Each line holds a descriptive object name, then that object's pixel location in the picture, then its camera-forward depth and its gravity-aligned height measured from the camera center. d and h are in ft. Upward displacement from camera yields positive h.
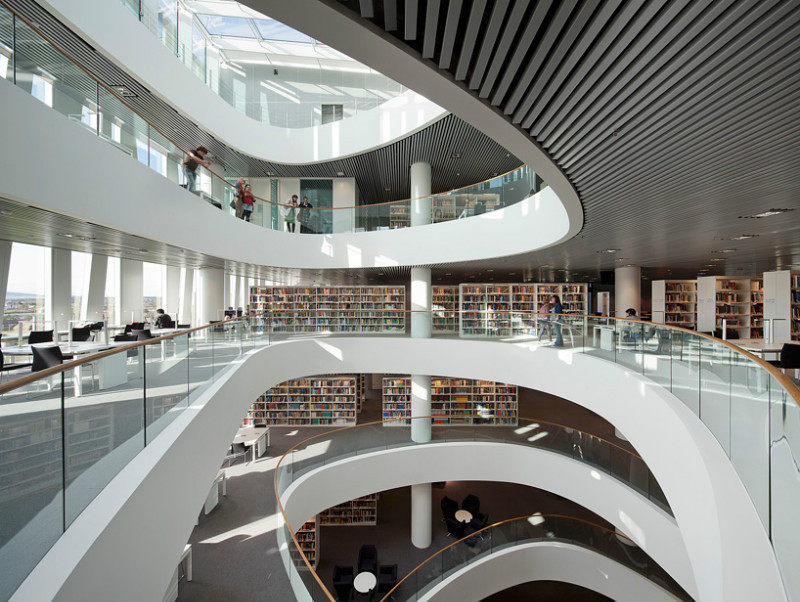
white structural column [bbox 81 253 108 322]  28.71 +0.64
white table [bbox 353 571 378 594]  23.38 -16.47
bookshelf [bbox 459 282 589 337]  32.96 +0.62
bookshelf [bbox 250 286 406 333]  32.40 -0.36
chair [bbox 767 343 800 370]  15.71 -1.93
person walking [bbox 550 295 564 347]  24.14 -0.55
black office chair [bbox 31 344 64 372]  11.78 -1.66
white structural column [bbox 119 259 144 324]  32.14 +0.88
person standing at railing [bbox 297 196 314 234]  30.02 +6.33
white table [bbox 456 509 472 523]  30.15 -15.95
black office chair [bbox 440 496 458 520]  31.91 -16.21
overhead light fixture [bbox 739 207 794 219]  13.16 +3.16
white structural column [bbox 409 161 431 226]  31.35 +9.63
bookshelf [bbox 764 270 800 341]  22.94 +0.31
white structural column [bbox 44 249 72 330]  25.23 +0.66
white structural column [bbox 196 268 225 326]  33.24 +0.67
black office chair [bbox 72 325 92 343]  19.69 -1.64
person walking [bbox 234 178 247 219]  24.43 +6.17
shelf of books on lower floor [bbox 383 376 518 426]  34.88 -8.59
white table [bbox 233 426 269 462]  30.27 -10.35
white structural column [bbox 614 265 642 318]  32.37 +1.34
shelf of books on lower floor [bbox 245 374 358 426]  36.50 -9.19
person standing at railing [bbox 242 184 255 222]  25.20 +6.20
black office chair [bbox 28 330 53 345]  17.70 -1.66
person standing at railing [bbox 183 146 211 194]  18.43 +6.27
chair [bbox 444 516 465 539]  30.12 -16.82
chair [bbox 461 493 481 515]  32.60 -16.25
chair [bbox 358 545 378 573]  27.17 -17.57
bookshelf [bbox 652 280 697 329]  32.78 +0.26
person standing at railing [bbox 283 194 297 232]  29.35 +6.30
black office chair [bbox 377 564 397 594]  25.54 -17.85
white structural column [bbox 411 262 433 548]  30.71 -7.84
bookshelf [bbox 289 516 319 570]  29.37 -17.38
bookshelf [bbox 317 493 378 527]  34.01 -17.80
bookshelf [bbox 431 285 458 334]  32.07 -0.22
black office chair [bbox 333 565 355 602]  24.80 -17.62
